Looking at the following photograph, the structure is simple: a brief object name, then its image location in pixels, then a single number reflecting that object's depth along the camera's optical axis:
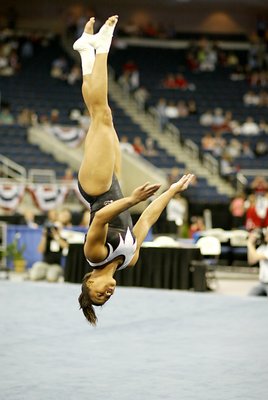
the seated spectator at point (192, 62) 29.12
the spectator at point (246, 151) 24.00
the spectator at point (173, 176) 20.88
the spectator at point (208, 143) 24.06
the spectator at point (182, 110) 25.92
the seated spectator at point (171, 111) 25.81
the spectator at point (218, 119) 25.42
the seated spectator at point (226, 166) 23.12
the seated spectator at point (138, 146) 22.92
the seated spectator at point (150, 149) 23.23
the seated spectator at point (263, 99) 27.19
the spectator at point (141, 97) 25.92
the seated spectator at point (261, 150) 24.05
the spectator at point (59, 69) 26.30
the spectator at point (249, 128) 25.27
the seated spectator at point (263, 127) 25.23
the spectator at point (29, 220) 16.30
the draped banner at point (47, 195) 19.27
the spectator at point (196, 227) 17.68
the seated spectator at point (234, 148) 23.91
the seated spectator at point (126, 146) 22.42
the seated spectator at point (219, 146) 23.73
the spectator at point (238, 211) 18.91
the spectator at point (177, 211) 19.44
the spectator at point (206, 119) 25.70
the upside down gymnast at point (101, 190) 6.40
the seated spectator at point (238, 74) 28.86
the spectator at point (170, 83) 27.47
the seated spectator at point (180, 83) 27.58
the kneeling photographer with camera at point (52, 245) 14.56
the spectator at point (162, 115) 25.23
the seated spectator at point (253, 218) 16.49
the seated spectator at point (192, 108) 25.98
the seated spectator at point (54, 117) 23.15
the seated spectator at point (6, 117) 22.46
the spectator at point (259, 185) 20.27
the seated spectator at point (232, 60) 29.80
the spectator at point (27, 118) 22.59
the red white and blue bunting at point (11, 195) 18.86
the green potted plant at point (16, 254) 15.54
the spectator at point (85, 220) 15.68
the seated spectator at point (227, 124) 25.25
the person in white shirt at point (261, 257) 11.65
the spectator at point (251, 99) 27.32
